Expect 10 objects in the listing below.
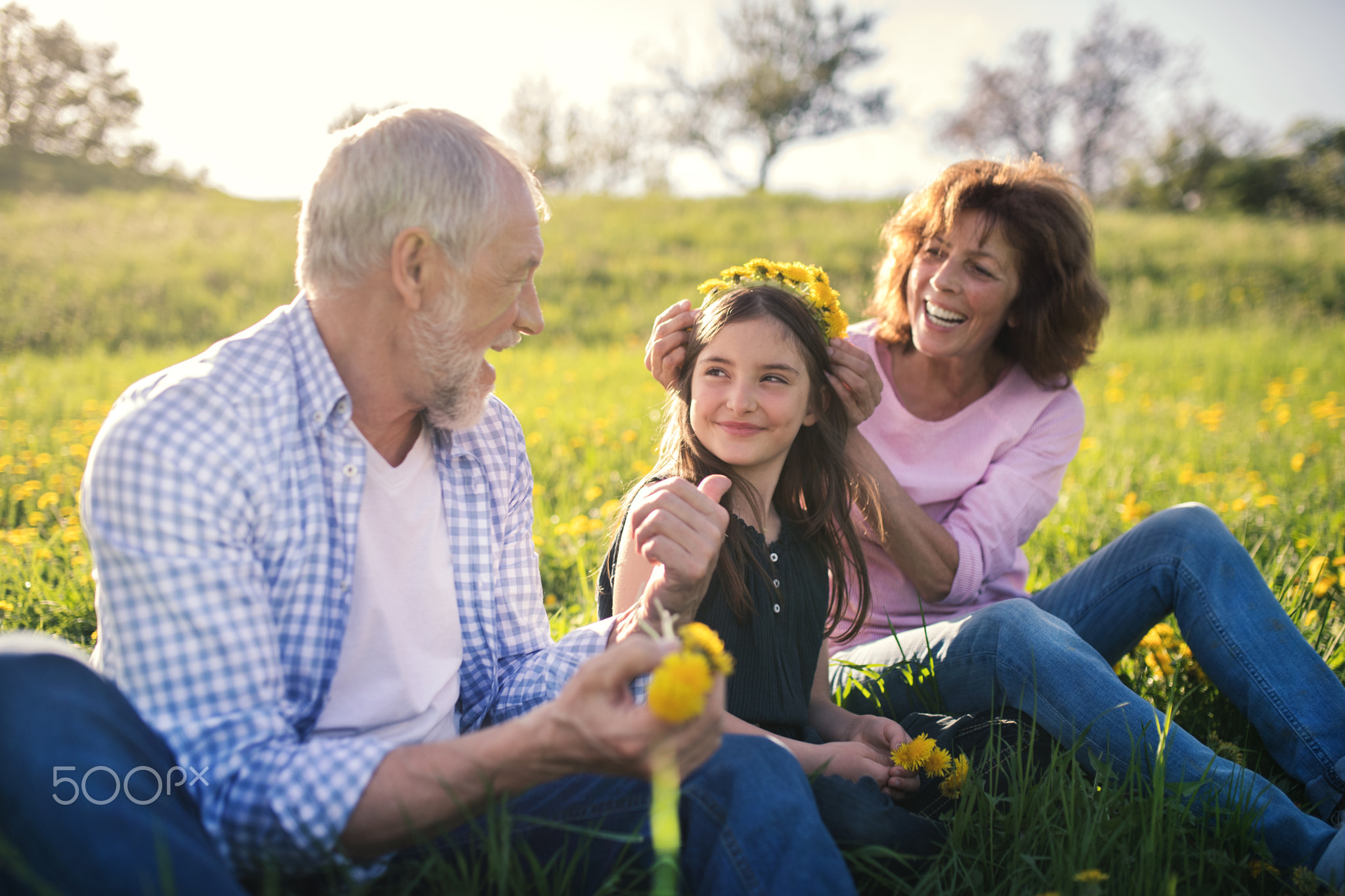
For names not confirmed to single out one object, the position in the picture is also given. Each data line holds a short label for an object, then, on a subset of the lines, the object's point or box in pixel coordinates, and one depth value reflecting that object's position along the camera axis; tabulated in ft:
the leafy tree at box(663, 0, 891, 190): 101.71
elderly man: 4.10
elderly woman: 6.64
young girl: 6.70
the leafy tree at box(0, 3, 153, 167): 60.54
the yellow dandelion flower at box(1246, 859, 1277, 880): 5.78
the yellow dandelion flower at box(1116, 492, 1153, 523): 12.69
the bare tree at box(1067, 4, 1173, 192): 112.37
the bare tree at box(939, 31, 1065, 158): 117.08
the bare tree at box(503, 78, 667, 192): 102.12
